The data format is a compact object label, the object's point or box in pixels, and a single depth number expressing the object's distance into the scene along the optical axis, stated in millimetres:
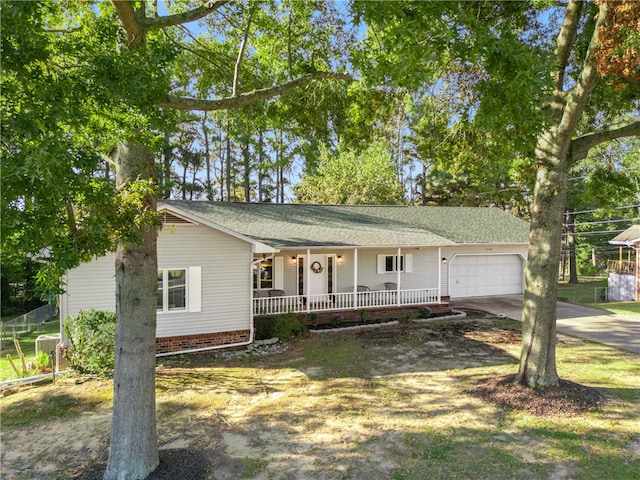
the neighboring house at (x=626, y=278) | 21203
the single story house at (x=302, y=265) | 10375
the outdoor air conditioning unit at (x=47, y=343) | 10672
